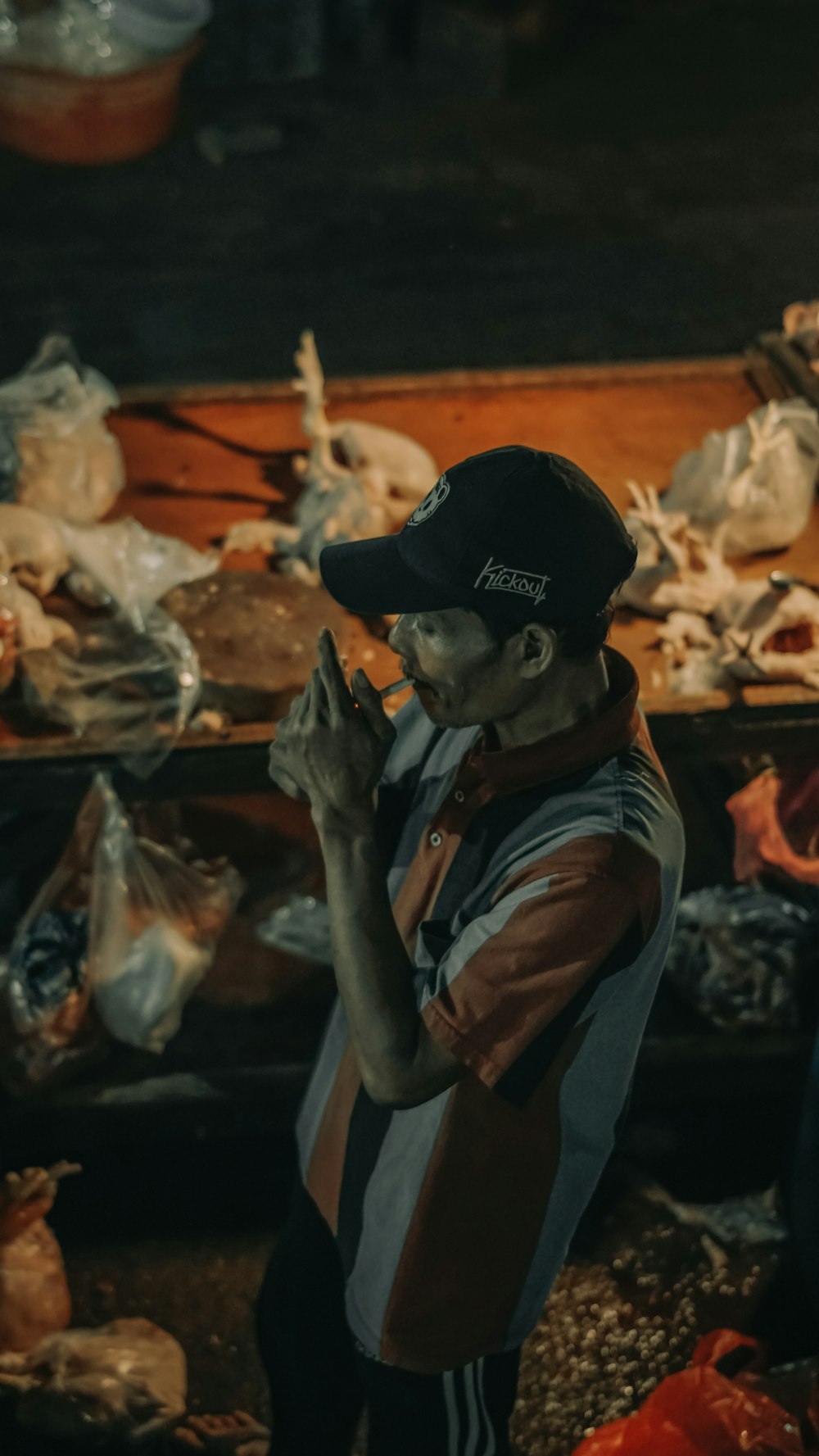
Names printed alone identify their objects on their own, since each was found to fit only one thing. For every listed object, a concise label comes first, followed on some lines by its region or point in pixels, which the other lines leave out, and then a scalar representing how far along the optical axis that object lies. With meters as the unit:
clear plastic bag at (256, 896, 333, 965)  3.27
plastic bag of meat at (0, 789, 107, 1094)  3.07
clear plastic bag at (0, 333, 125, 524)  3.28
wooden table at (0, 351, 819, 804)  2.98
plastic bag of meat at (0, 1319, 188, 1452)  2.71
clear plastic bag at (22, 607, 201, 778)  2.79
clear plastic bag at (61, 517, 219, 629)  3.04
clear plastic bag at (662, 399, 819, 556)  3.28
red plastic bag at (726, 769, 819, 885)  3.31
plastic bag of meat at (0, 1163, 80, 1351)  2.80
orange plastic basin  6.58
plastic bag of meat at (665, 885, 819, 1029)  3.28
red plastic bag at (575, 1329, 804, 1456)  2.45
